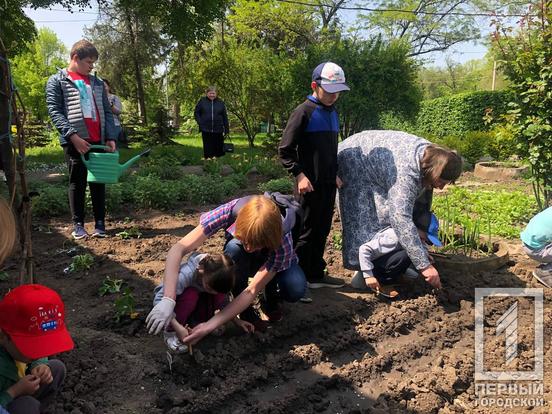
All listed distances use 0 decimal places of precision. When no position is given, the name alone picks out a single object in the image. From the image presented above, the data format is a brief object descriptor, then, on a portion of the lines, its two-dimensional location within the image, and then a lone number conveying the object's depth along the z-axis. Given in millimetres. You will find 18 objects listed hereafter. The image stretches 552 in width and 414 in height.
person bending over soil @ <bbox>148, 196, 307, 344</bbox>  2328
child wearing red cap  1688
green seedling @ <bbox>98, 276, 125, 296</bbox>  3393
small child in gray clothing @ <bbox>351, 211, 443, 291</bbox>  3389
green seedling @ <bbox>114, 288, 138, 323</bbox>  2930
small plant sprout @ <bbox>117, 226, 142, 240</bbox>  4750
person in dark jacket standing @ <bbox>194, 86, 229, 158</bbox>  10570
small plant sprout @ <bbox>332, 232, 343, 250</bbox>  4663
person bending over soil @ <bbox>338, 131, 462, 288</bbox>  3205
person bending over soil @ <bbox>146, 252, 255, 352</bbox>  2324
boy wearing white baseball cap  3332
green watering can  4391
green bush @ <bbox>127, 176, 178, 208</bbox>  5980
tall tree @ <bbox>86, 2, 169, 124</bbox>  20094
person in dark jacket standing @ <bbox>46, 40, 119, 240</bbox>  4301
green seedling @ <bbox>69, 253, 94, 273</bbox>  3842
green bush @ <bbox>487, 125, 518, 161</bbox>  5156
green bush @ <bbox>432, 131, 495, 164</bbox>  11633
